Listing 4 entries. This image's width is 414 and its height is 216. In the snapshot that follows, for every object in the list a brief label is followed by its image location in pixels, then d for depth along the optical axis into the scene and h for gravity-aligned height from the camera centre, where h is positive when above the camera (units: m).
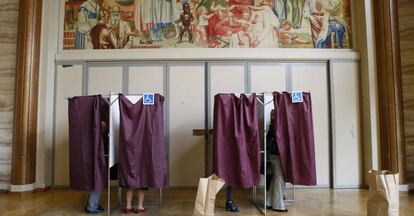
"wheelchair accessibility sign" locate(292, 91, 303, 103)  3.83 +0.36
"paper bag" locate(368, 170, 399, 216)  3.01 -0.73
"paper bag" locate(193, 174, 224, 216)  3.03 -0.74
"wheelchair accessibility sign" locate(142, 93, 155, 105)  3.79 +0.34
